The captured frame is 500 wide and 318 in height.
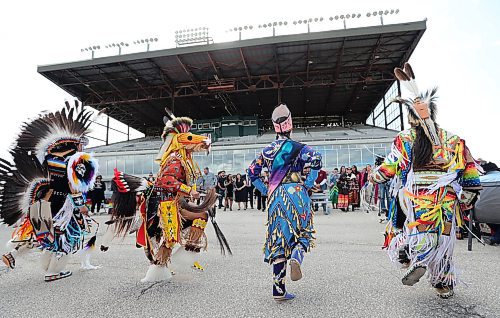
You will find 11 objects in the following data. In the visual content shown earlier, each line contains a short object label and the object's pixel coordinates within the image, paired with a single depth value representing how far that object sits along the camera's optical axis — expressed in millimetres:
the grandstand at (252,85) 21828
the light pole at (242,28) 24656
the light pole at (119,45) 25556
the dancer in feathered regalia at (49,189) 3834
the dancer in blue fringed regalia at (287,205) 3032
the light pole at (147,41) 25128
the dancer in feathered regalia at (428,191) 2916
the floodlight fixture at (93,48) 26781
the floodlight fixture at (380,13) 23000
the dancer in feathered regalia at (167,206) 3691
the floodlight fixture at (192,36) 27469
